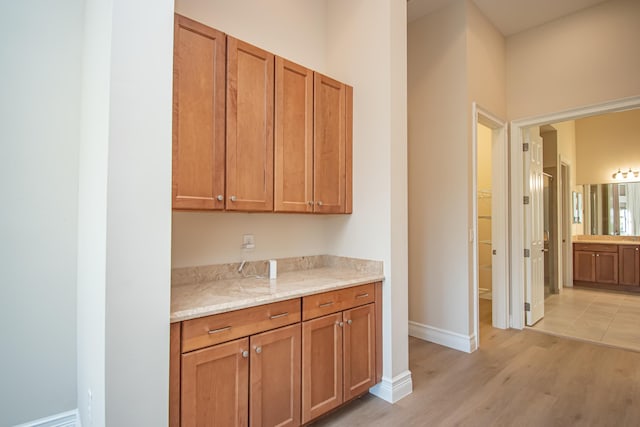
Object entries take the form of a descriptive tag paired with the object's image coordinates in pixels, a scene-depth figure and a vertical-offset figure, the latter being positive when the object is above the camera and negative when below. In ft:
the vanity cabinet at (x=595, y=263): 19.11 -2.59
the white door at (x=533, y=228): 12.63 -0.35
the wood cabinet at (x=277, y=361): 4.79 -2.45
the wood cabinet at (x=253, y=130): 5.60 +1.79
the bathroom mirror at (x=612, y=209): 19.89 +0.65
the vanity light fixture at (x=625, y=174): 19.68 +2.69
